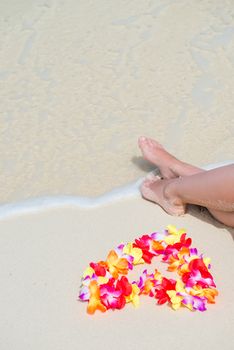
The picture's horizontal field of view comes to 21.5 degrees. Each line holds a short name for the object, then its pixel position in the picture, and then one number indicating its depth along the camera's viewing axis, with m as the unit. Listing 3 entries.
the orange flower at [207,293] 2.84
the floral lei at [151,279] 2.84
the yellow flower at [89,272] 2.97
